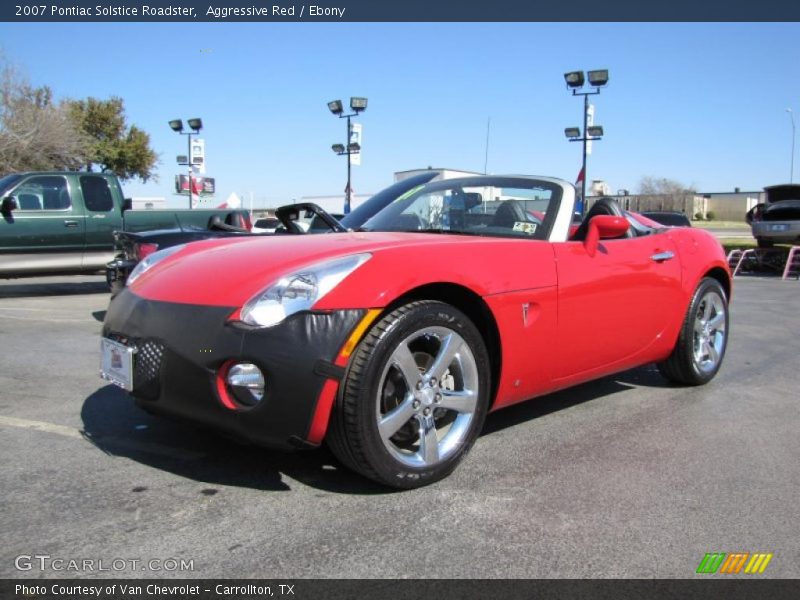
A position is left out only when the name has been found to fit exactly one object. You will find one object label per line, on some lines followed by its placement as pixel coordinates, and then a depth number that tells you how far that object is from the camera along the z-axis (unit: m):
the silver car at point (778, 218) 16.27
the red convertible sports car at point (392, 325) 2.58
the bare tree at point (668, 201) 69.94
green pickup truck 10.18
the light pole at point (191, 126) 29.54
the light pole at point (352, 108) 24.88
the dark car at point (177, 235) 5.79
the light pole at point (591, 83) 19.08
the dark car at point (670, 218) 16.42
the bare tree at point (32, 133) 27.09
